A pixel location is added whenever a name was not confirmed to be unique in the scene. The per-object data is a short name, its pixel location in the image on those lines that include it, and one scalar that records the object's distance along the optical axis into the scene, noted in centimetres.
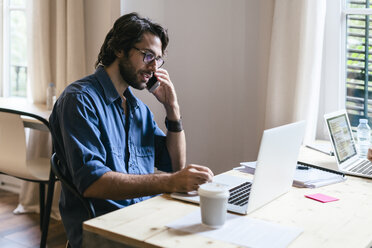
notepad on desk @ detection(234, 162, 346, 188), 179
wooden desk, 123
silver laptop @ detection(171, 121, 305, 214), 141
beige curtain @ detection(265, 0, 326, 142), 251
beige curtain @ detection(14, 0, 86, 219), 339
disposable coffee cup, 127
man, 162
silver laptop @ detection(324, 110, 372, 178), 201
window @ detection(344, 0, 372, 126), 272
